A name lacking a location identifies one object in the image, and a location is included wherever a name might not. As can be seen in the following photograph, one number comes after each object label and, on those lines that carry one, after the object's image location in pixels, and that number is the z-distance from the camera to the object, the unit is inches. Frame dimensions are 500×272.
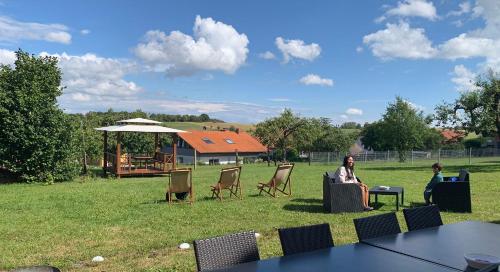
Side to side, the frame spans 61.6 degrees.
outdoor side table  318.0
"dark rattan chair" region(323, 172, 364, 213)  306.0
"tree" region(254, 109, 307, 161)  1346.0
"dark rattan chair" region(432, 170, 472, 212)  309.6
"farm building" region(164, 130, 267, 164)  2216.7
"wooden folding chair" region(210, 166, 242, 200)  374.6
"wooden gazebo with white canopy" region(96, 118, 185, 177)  701.3
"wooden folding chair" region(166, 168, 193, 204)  349.1
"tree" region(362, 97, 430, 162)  1798.7
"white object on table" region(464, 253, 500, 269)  95.0
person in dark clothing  329.1
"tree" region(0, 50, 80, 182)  582.0
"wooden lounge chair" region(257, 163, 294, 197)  390.6
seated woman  318.4
